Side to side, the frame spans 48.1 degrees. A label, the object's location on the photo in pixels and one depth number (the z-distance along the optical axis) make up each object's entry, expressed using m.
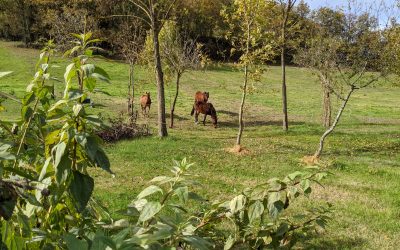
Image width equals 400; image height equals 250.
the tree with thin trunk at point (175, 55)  21.58
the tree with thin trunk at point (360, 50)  14.28
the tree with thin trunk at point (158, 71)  15.95
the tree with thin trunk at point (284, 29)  17.94
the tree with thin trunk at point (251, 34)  14.54
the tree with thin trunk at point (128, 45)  21.62
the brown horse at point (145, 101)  22.75
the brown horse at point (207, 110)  21.14
